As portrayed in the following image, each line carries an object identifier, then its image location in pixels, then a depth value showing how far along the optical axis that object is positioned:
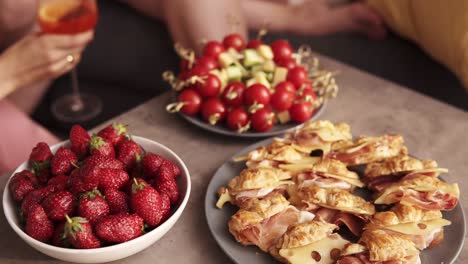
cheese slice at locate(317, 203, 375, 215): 0.92
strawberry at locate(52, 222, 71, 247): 0.86
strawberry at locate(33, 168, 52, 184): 0.96
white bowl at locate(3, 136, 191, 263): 0.84
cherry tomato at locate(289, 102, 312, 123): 1.20
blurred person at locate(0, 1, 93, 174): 1.43
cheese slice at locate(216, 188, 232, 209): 0.99
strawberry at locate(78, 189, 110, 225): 0.84
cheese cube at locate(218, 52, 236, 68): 1.26
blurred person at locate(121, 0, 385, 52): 1.82
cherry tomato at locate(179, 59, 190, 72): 1.31
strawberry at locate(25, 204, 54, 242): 0.85
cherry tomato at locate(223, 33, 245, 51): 1.32
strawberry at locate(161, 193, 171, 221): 0.90
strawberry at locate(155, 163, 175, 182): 0.93
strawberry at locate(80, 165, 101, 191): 0.88
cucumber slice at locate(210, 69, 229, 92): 1.23
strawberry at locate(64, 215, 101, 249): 0.83
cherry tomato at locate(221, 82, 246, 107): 1.19
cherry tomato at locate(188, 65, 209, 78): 1.22
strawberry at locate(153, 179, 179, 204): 0.92
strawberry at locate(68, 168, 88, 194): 0.89
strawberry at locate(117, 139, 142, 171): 0.97
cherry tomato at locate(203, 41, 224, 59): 1.28
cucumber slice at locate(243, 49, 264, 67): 1.27
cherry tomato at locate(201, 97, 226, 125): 1.19
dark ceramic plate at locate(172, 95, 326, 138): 1.17
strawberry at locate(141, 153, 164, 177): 0.96
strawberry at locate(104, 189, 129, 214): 0.88
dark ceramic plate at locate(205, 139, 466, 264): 0.89
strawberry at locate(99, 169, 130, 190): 0.89
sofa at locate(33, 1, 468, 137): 1.83
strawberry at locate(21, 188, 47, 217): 0.88
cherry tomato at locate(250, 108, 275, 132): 1.17
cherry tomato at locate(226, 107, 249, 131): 1.18
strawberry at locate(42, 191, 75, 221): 0.85
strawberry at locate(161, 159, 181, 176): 0.96
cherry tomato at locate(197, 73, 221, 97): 1.21
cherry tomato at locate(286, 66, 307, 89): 1.24
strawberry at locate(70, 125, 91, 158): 0.99
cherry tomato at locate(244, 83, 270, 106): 1.17
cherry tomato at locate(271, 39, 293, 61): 1.29
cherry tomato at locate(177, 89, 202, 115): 1.21
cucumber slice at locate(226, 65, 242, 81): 1.25
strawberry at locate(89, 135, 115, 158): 0.95
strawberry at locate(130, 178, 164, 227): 0.86
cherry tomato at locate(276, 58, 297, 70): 1.26
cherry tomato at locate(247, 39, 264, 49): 1.32
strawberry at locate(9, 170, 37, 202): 0.93
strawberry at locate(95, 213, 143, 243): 0.84
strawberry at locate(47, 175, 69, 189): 0.91
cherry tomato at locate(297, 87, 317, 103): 1.21
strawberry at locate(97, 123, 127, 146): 1.00
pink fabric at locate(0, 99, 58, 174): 1.42
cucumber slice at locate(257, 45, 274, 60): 1.28
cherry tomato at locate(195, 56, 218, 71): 1.24
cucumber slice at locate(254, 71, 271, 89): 1.22
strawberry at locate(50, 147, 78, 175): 0.95
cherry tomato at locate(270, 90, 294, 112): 1.19
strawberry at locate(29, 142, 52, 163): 0.99
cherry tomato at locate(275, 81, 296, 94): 1.20
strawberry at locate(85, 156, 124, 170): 0.90
